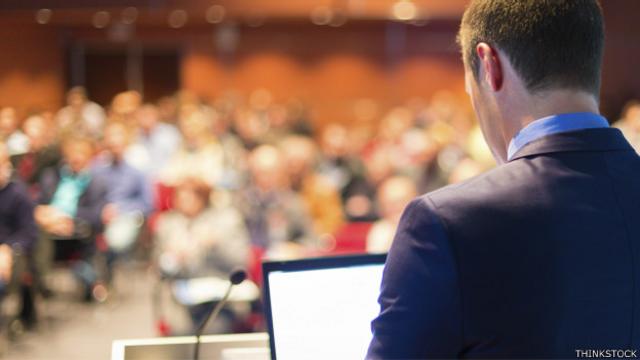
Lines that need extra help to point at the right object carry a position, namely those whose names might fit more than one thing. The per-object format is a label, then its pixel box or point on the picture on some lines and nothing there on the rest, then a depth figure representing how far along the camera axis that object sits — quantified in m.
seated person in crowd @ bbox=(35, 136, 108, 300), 5.38
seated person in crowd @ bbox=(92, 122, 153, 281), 6.49
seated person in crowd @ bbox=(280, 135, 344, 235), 6.21
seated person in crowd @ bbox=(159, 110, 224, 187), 7.00
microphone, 1.64
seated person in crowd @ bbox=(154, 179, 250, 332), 4.64
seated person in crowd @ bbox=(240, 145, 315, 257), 5.37
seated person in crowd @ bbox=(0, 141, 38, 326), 4.23
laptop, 1.48
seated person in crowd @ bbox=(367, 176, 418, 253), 4.39
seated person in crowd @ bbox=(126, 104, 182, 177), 7.87
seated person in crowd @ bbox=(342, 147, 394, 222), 6.61
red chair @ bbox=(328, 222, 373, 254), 4.88
